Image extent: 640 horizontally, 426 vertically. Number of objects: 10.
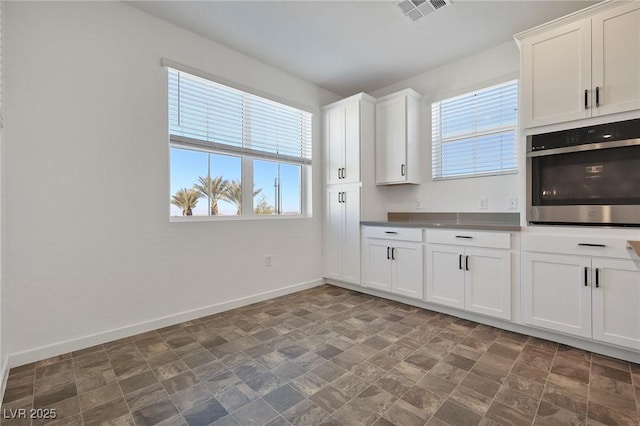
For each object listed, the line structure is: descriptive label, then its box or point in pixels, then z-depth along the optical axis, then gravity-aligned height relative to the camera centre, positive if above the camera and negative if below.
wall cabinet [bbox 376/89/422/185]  3.52 +0.88
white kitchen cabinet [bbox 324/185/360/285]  3.69 -0.30
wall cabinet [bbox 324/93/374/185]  3.66 +0.94
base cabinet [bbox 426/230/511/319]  2.54 -0.58
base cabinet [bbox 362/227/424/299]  3.11 -0.57
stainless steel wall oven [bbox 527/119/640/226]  2.05 +0.25
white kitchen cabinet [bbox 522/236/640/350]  2.00 -0.59
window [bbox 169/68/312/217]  2.83 +0.65
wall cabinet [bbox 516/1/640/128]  2.04 +1.07
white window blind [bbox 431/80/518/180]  3.06 +0.84
